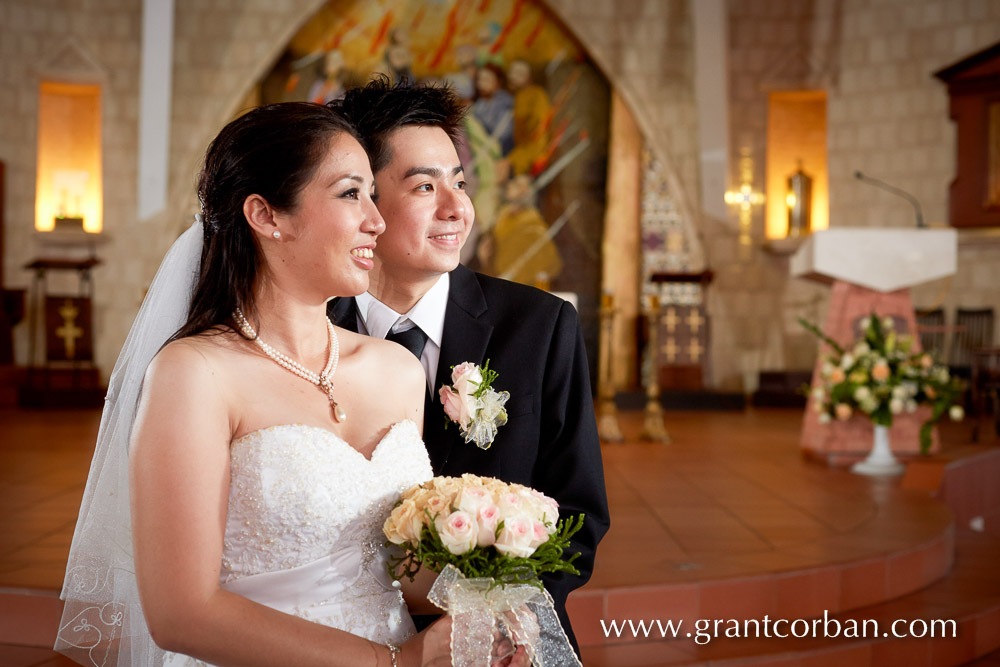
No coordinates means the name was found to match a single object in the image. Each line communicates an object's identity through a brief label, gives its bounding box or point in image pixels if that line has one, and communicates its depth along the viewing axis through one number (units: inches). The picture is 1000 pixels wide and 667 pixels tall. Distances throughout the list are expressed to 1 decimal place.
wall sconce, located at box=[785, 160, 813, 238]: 463.8
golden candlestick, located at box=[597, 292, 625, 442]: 302.5
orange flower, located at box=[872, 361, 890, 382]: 236.4
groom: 80.4
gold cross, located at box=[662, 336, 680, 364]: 460.4
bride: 59.2
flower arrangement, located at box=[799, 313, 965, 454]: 239.3
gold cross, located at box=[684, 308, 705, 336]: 462.3
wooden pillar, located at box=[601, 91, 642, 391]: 473.4
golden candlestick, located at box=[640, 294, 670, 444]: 305.6
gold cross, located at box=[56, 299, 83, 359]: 415.5
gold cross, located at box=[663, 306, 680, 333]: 462.0
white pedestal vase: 240.1
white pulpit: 249.3
